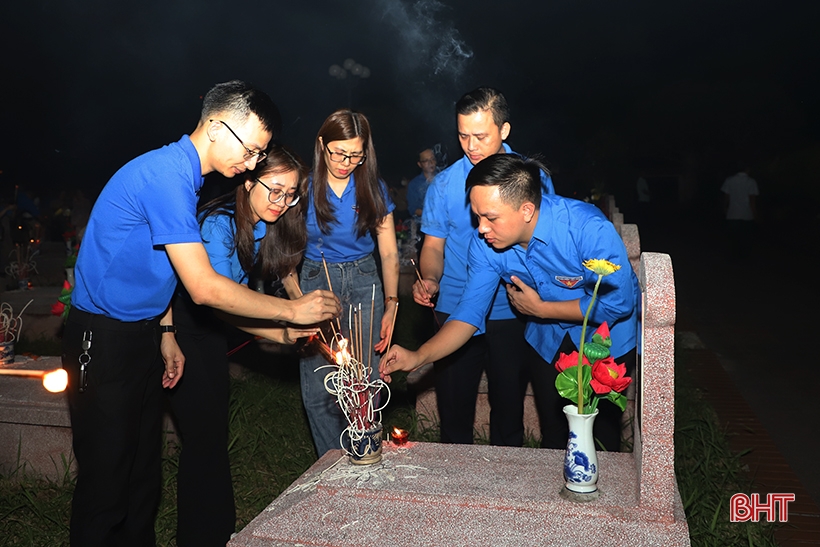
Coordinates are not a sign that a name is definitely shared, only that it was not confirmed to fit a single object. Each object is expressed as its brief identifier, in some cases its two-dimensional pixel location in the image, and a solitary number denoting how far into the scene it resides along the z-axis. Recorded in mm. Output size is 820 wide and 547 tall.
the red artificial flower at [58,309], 5363
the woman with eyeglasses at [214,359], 2719
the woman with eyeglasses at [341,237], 3160
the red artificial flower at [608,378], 2086
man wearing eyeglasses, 2189
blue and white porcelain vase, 2076
